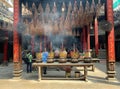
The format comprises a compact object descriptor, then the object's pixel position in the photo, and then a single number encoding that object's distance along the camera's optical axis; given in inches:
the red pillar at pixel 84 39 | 868.4
